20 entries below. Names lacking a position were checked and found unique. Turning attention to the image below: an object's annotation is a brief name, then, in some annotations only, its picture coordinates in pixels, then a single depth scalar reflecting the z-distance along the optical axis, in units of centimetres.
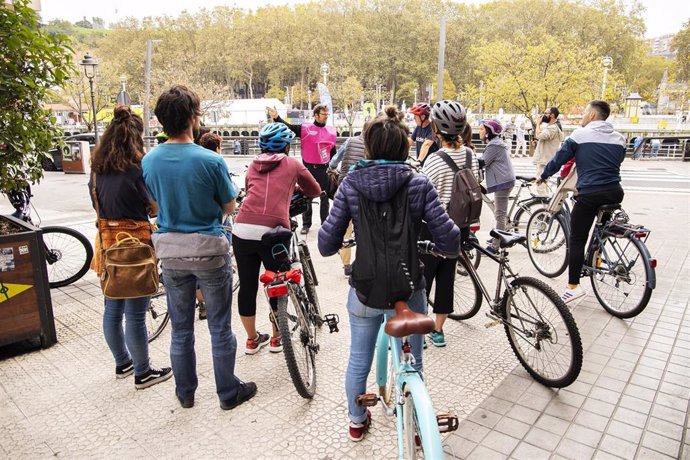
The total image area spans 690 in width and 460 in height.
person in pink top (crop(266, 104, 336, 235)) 754
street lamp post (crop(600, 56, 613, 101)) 2586
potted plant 382
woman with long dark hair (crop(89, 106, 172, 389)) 322
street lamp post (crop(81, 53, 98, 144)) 1816
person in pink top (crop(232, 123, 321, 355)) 348
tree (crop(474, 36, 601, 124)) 2747
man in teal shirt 283
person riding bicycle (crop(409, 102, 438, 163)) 574
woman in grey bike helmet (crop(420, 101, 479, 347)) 371
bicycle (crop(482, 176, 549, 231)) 665
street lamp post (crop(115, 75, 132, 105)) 1836
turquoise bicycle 200
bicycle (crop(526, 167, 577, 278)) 594
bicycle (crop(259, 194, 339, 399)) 316
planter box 387
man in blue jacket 454
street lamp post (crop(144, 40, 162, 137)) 2375
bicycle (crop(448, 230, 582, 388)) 326
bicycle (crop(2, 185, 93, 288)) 567
